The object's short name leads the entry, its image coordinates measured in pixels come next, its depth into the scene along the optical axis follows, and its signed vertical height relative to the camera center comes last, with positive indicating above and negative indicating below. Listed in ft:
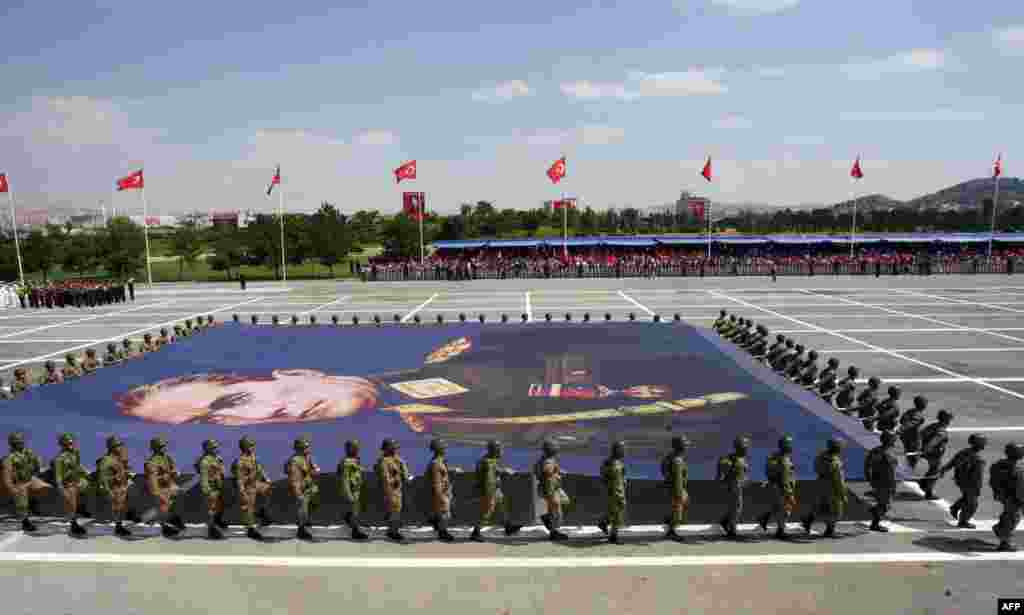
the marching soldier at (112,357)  56.84 -9.26
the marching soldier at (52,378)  50.34 -9.79
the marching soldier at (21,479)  28.02 -9.86
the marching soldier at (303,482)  26.96 -9.78
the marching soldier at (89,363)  53.62 -9.25
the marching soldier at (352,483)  27.09 -9.85
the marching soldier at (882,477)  27.30 -9.98
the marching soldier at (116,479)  27.53 -9.71
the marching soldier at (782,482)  26.23 -9.73
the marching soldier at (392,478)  26.94 -9.66
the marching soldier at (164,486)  27.22 -9.97
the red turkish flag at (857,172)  153.66 +17.95
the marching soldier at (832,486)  26.27 -9.95
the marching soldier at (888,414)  35.68 -9.50
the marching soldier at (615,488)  26.12 -9.80
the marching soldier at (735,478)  26.32 -9.56
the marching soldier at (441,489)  26.76 -10.04
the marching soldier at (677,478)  26.21 -9.50
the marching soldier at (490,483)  26.71 -9.77
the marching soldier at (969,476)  26.32 -9.68
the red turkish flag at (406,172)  142.41 +17.80
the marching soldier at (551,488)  26.30 -9.91
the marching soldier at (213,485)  27.03 -9.86
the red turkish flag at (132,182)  129.08 +14.65
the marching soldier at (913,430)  33.19 -9.70
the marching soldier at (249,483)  27.02 -9.85
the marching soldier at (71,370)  51.80 -9.44
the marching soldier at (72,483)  27.78 -9.96
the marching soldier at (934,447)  30.86 -9.91
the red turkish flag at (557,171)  144.56 +17.82
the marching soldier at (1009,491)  24.63 -9.65
